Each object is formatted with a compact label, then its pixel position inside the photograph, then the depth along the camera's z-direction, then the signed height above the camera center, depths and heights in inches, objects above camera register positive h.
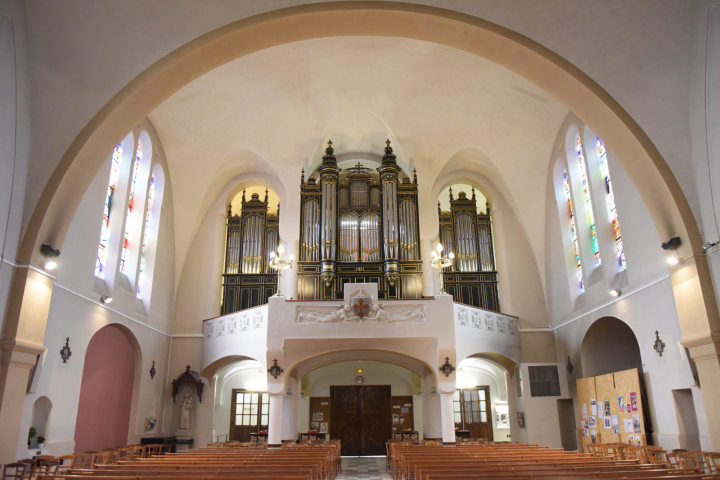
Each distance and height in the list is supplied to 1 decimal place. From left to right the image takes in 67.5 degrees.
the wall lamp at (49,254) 378.0 +110.3
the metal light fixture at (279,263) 578.6 +158.6
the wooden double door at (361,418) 793.6 -4.1
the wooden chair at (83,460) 392.7 -32.1
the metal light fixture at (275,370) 574.6 +46.5
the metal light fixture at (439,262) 591.2 +161.2
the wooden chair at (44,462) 348.8 -27.5
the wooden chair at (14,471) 333.1 -32.8
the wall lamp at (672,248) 385.1 +112.6
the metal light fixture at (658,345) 451.2 +54.0
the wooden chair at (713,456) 321.4 -25.9
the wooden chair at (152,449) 565.0 -33.4
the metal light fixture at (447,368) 576.1 +47.0
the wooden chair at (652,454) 399.5 -29.7
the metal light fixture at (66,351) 451.6 +53.5
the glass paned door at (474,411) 794.2 +4.1
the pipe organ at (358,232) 693.3 +232.9
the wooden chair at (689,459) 339.9 -29.6
